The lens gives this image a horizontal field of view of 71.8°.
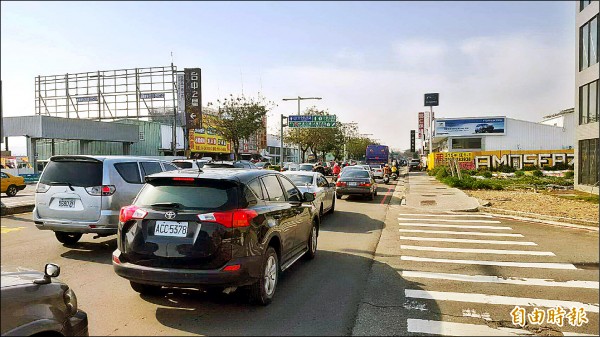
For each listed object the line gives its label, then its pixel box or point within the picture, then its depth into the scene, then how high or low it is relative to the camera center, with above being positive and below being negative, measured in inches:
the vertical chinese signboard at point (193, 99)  1330.0 +199.9
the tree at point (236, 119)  1448.1 +146.2
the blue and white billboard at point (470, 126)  2174.0 +182.6
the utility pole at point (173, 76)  1536.7 +317.0
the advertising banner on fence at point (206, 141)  1561.4 +83.9
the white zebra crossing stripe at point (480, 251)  331.6 -74.6
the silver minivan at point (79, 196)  301.3 -26.1
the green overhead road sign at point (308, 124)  1533.0 +135.3
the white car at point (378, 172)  1423.5 -40.4
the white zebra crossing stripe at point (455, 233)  414.0 -75.3
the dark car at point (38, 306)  104.2 -39.5
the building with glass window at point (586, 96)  852.0 +138.7
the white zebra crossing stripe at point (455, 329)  173.9 -72.2
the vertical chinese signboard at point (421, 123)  3319.9 +301.6
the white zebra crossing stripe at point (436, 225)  467.4 -75.4
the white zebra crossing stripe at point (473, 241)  371.9 -74.8
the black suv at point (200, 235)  179.3 -33.4
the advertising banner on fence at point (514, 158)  1822.1 +9.5
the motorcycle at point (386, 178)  1295.9 -55.2
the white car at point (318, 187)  476.6 -31.9
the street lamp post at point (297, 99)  1561.3 +232.9
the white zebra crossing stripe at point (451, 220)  514.6 -75.5
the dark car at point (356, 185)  741.3 -44.1
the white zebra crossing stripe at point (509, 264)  288.2 -74.1
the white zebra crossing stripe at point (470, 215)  560.4 -75.7
